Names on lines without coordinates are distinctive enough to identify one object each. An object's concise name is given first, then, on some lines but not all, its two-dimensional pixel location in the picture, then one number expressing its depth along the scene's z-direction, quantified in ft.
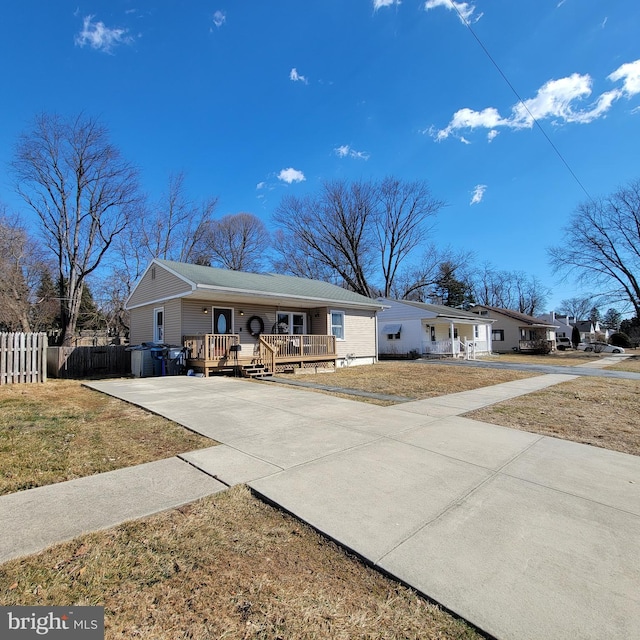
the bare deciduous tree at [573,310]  272.60
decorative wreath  49.36
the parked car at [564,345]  138.31
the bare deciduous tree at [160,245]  97.04
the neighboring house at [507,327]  125.80
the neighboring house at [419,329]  81.87
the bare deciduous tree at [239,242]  118.32
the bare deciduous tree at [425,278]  128.26
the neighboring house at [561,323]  176.48
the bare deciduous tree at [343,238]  115.96
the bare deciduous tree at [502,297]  192.24
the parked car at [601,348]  115.82
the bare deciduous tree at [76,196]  72.69
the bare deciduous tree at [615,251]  103.56
